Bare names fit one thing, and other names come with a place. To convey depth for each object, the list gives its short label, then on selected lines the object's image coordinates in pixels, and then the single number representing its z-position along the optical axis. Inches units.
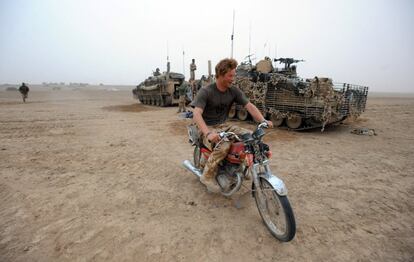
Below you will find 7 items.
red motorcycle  99.9
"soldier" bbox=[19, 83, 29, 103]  855.7
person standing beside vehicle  580.5
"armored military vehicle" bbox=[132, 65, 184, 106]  738.0
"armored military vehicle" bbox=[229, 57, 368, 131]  324.5
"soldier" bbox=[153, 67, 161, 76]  873.0
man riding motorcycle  122.4
